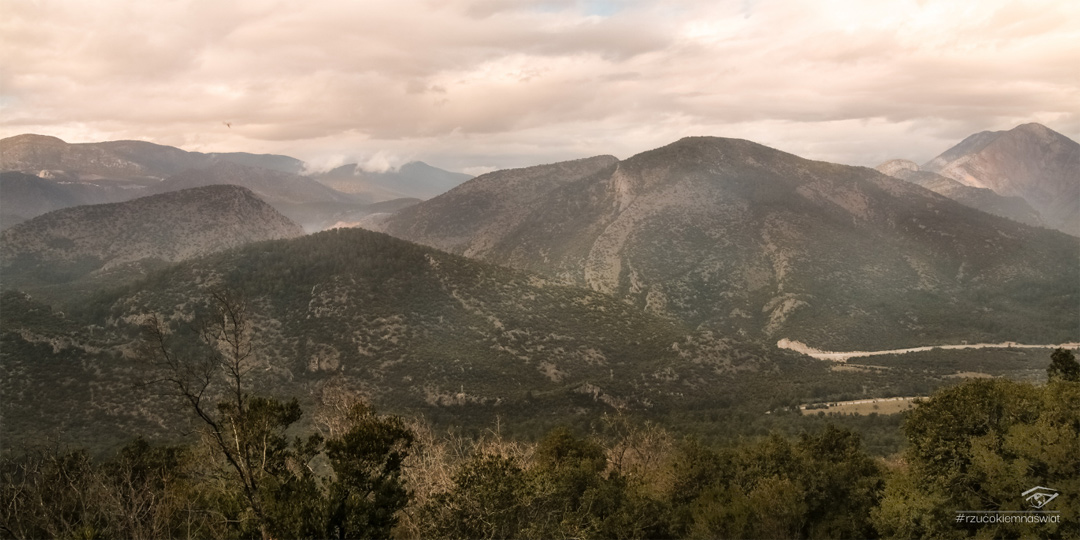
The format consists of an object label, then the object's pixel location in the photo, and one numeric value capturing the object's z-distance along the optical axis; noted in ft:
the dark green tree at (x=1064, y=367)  121.08
